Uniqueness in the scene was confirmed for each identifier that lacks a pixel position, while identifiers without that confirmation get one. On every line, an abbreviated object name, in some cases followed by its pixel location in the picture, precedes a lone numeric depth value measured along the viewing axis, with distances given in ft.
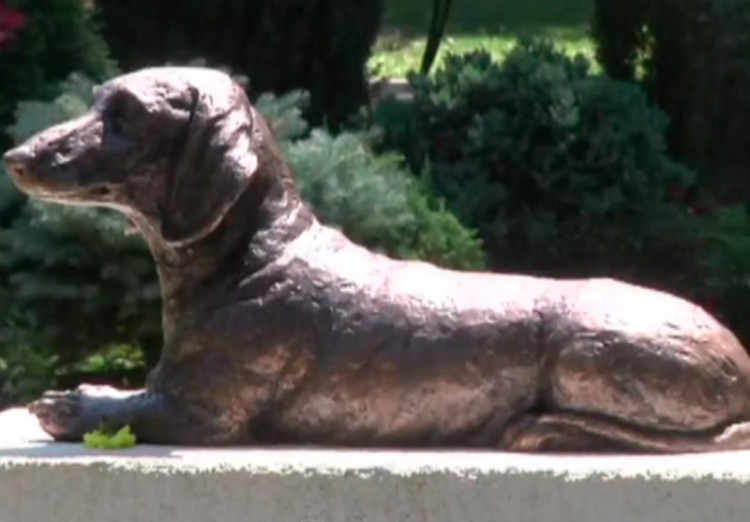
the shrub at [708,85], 70.85
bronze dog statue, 31.86
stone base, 30.68
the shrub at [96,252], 49.26
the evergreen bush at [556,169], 60.75
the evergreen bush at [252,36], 69.62
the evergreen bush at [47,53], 60.44
